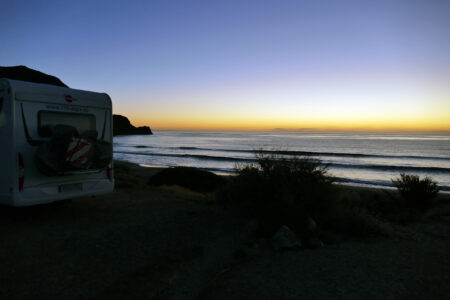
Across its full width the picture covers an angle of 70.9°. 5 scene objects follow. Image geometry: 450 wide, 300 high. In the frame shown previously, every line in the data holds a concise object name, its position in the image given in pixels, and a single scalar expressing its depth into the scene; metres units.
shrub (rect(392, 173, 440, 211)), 8.05
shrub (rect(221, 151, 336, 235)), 5.25
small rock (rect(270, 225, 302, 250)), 4.44
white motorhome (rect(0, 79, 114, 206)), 5.29
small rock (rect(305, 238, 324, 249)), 4.41
